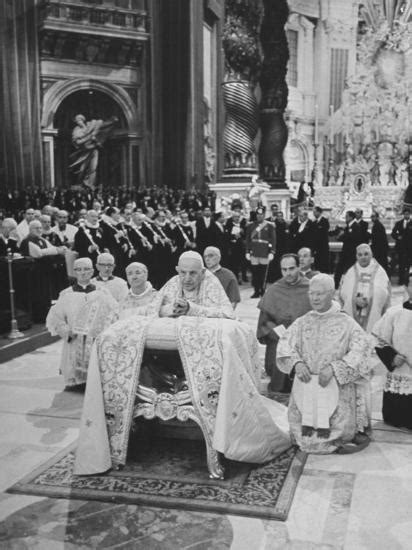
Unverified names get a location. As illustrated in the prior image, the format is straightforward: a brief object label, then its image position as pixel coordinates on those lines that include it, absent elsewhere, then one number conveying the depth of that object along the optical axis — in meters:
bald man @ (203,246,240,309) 7.45
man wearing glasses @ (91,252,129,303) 7.00
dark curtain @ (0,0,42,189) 17.20
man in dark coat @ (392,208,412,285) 13.24
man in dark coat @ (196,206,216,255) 13.01
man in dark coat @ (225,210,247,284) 13.54
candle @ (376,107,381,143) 30.72
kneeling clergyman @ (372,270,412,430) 5.20
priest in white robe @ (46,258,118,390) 6.42
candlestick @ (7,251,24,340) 8.15
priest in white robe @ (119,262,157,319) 5.92
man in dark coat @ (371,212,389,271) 12.84
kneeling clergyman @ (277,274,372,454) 4.75
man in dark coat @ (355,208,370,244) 12.16
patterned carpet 3.94
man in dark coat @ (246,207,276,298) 12.05
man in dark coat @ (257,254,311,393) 6.22
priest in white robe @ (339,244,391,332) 7.71
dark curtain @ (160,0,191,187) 20.92
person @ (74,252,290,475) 4.28
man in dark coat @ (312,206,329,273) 12.89
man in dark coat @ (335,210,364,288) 12.18
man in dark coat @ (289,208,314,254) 12.91
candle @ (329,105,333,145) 31.77
